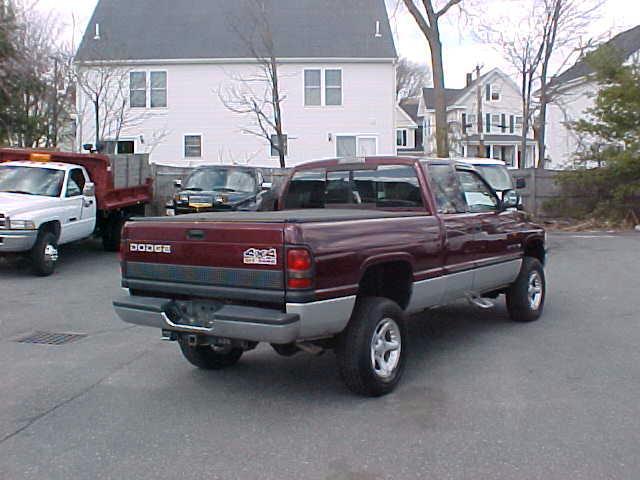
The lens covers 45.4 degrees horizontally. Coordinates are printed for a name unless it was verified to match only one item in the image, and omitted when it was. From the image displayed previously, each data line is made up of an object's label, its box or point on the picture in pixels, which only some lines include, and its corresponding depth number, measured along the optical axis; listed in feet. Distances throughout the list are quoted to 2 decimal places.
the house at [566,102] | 110.11
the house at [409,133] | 186.09
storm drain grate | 26.17
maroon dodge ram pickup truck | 17.34
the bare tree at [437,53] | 79.92
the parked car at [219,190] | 53.98
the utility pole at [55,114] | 82.87
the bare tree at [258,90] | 98.94
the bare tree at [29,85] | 65.31
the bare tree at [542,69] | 95.40
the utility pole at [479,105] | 133.87
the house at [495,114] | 176.65
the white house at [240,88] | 99.50
